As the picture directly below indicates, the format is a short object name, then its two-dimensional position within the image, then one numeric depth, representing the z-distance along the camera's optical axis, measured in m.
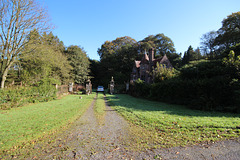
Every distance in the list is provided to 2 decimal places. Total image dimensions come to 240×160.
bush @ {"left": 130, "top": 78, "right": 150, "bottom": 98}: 14.89
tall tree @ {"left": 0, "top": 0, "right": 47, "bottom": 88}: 11.62
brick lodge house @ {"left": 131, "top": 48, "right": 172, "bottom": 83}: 29.34
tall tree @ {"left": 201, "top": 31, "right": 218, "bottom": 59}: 39.72
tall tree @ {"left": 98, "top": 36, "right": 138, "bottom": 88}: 42.31
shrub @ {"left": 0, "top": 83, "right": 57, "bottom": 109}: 9.06
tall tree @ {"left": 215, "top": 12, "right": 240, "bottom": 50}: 27.84
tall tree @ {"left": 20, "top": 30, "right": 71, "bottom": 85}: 12.76
